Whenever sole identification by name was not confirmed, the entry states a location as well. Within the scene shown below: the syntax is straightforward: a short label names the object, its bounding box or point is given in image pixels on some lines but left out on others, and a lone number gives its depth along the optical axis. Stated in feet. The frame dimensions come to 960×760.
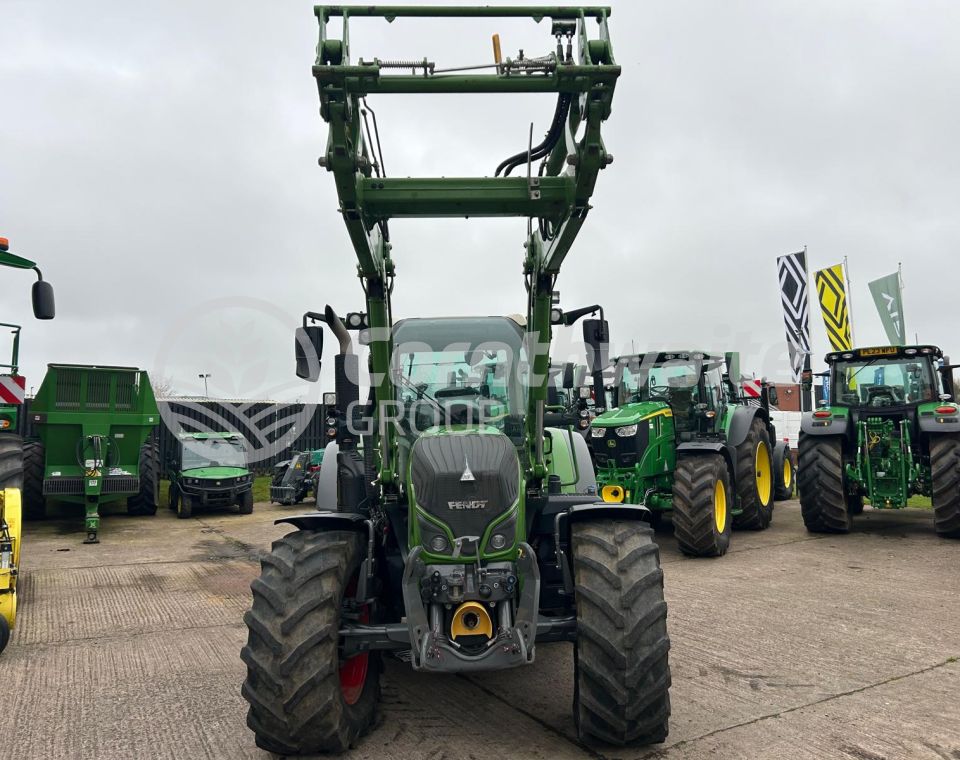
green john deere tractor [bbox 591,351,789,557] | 27.55
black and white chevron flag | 50.52
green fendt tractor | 10.98
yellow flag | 52.47
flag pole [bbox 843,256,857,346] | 52.44
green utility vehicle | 46.06
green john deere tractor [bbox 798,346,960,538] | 30.25
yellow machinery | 16.80
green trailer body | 38.60
